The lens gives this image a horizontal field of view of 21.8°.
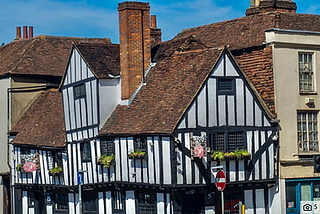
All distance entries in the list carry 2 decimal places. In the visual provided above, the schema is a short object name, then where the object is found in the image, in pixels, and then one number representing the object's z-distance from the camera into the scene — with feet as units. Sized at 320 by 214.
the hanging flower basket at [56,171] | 125.08
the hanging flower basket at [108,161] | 112.98
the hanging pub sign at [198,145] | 103.68
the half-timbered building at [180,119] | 106.01
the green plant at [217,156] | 104.78
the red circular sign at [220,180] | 94.22
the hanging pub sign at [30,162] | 131.44
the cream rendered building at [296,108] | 112.27
